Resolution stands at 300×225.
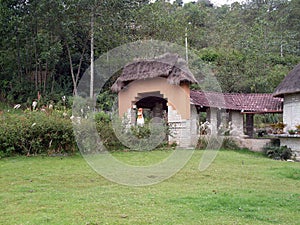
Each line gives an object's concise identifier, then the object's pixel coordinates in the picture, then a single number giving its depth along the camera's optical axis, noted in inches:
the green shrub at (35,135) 340.2
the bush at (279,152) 501.0
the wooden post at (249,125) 653.3
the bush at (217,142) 478.6
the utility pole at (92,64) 676.7
